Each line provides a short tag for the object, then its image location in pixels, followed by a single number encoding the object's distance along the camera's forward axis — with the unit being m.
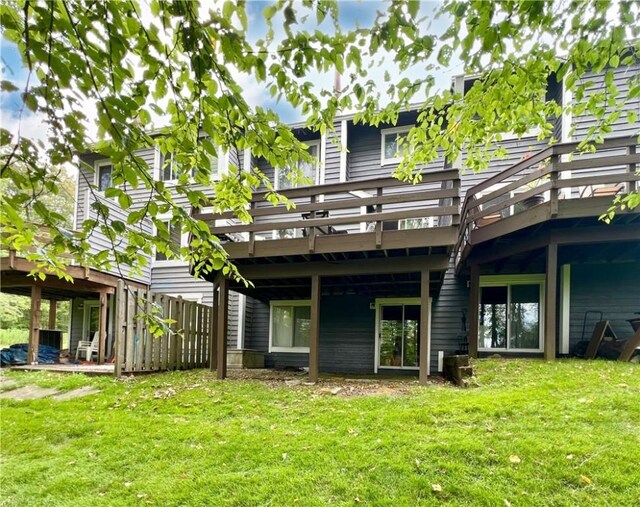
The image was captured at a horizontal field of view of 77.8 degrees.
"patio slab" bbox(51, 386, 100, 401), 6.02
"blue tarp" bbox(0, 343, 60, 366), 9.66
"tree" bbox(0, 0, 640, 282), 2.01
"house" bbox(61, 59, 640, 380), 6.35
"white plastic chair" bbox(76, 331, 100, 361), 11.13
